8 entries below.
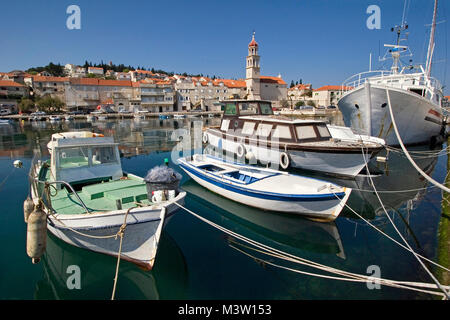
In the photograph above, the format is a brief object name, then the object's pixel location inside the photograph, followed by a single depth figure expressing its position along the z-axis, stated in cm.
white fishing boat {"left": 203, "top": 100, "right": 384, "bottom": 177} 1299
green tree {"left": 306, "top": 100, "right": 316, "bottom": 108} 10364
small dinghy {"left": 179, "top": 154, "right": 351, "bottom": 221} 858
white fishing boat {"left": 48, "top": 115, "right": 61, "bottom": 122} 5492
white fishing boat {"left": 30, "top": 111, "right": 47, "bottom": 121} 5875
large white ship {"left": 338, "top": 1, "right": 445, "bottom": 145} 1836
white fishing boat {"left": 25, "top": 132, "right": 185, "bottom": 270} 600
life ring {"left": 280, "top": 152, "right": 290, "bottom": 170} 1409
